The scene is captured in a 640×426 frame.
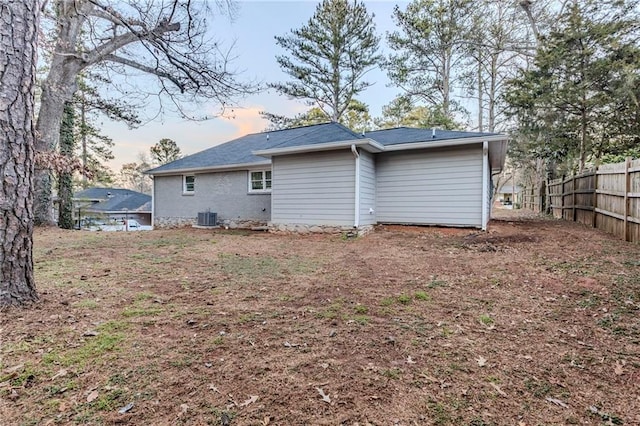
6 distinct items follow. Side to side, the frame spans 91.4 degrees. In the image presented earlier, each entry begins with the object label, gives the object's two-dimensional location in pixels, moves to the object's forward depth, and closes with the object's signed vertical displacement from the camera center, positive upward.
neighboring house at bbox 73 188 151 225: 28.33 +0.07
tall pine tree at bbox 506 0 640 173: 10.75 +4.41
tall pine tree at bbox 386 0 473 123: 16.77 +8.93
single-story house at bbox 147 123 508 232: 8.70 +0.80
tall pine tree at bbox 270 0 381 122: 18.72 +9.28
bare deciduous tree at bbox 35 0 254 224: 5.26 +2.92
